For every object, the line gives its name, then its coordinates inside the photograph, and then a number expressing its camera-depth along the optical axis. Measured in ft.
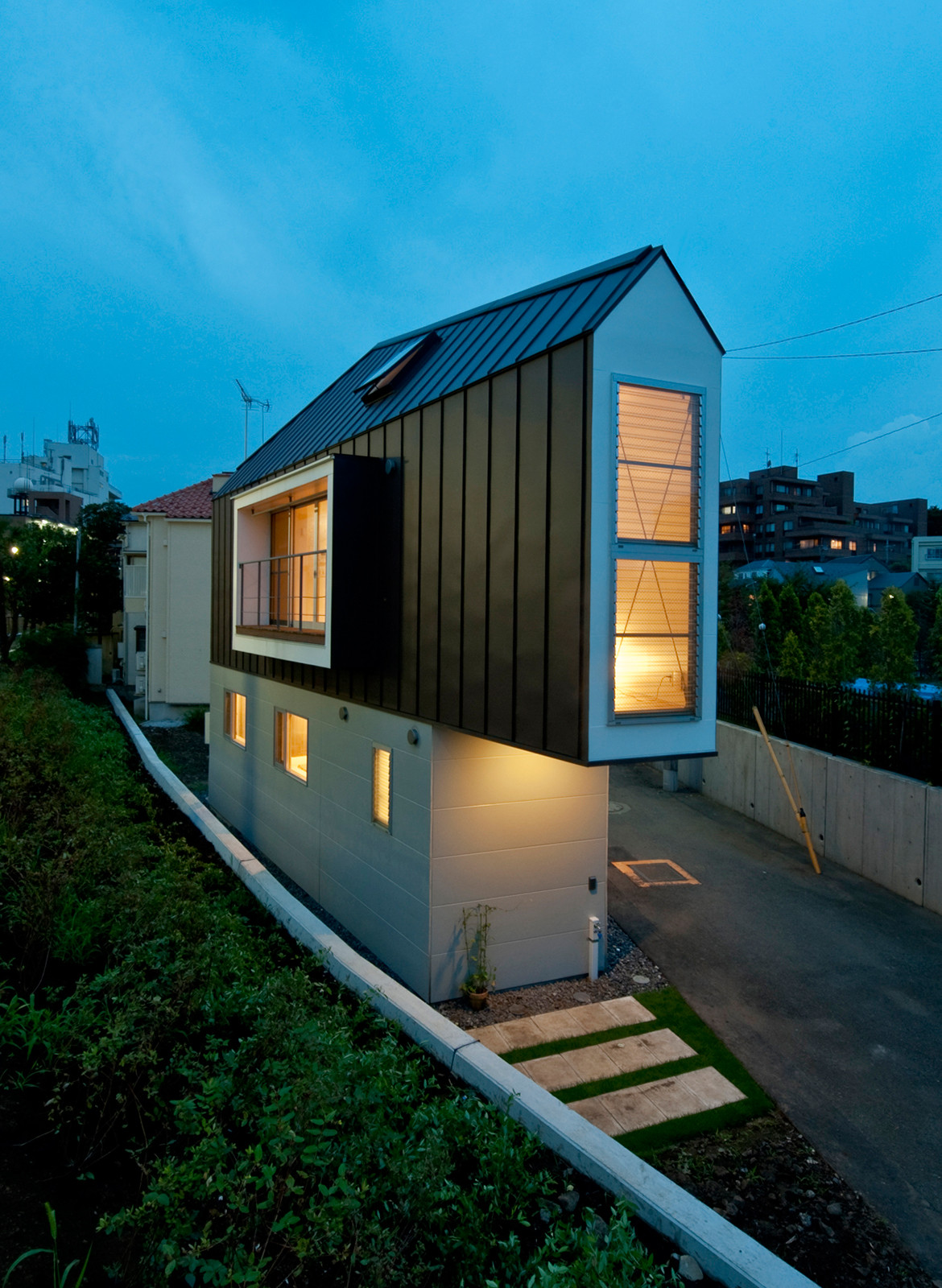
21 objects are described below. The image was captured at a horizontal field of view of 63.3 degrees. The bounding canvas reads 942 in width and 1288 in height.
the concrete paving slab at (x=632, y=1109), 17.06
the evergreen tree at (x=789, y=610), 77.25
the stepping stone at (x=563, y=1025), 20.62
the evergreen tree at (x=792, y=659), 53.62
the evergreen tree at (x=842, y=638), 49.26
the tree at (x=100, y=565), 110.93
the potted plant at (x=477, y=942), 22.92
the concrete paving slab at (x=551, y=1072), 18.61
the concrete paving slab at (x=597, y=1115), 16.74
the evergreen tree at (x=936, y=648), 55.06
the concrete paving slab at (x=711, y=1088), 17.95
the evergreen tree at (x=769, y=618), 74.43
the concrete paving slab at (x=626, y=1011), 21.77
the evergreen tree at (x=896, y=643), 46.98
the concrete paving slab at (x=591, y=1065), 18.95
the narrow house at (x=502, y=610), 17.94
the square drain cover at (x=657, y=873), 33.35
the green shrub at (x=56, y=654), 81.82
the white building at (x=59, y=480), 201.46
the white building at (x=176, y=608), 72.33
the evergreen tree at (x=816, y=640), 49.55
